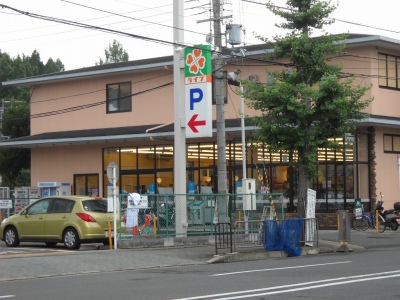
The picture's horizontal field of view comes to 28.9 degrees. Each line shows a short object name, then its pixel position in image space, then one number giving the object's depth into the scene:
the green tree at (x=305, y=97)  24.91
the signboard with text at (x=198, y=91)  25.30
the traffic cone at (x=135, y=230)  23.39
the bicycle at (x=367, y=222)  33.08
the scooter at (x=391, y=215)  32.78
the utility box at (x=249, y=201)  25.83
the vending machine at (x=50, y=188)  40.72
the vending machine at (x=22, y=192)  40.44
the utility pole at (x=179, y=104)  25.58
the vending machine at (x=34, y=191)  40.34
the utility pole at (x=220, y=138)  25.23
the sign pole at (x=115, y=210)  22.72
